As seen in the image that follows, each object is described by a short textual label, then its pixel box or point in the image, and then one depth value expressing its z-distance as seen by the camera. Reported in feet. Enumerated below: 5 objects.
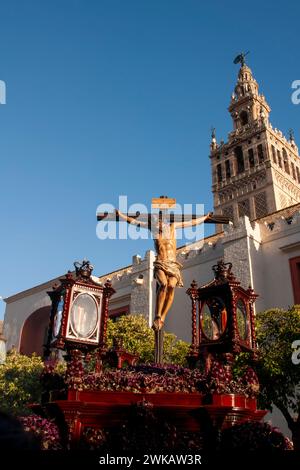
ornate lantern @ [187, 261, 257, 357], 21.44
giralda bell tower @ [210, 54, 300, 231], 146.10
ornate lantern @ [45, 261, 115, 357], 21.75
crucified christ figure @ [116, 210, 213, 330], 27.25
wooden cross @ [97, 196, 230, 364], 29.01
